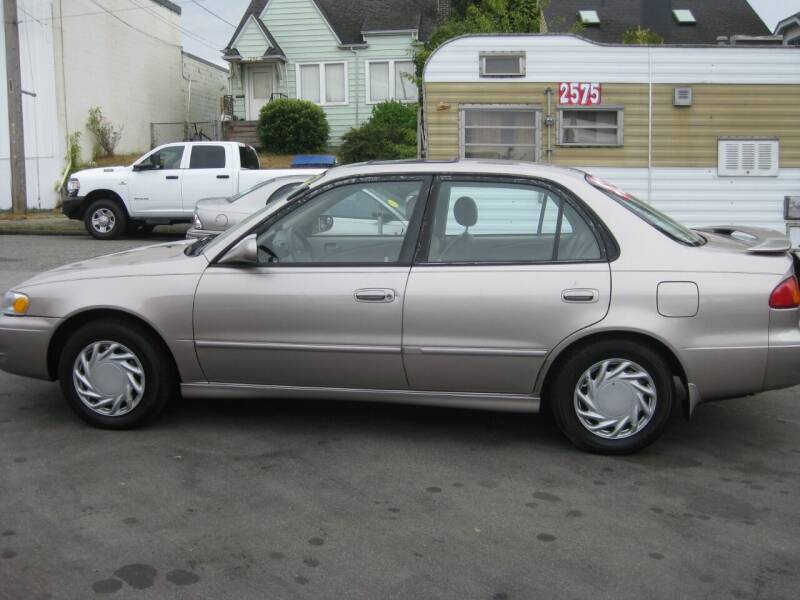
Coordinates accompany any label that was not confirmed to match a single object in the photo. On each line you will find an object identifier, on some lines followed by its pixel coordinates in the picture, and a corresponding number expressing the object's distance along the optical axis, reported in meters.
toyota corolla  4.83
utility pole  19.48
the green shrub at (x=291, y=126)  27.78
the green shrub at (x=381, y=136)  25.67
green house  29.66
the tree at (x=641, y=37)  22.11
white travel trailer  11.16
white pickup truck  16.77
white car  12.29
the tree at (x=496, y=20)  21.08
